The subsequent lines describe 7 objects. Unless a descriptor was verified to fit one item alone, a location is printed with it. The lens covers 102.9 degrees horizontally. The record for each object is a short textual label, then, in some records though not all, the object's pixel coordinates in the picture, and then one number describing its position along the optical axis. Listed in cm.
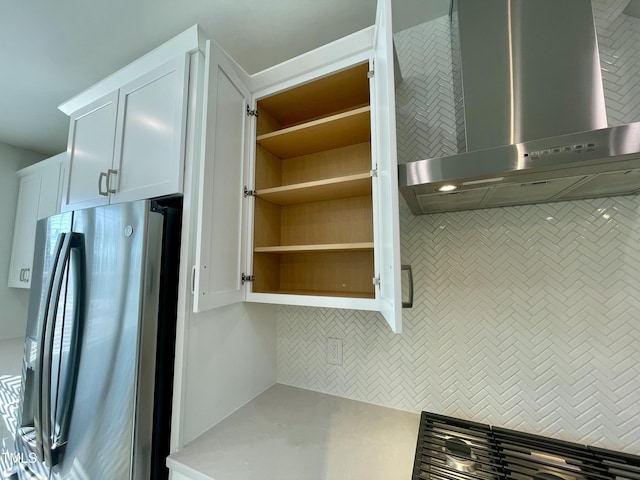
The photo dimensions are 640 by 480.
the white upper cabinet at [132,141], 107
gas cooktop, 80
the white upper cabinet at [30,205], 211
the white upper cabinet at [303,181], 90
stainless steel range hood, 68
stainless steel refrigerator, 88
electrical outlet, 136
